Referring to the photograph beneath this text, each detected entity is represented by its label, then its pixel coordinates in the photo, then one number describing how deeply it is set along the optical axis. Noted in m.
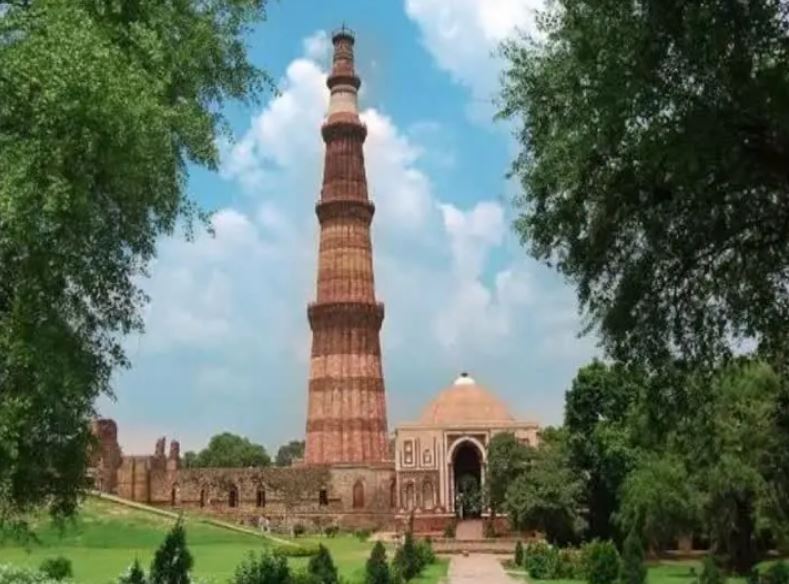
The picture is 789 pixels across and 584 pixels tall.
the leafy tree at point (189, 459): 83.06
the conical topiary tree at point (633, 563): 17.43
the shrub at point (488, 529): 40.81
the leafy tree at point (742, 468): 21.05
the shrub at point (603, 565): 20.59
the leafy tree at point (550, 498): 34.16
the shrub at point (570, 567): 23.05
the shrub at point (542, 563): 23.09
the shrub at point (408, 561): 21.39
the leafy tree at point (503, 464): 38.03
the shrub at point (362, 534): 41.39
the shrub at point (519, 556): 27.37
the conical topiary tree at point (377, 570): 16.91
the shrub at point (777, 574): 16.58
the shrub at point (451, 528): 41.42
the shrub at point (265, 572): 15.19
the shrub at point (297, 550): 30.30
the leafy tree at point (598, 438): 34.09
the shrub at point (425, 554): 24.59
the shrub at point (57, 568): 18.69
